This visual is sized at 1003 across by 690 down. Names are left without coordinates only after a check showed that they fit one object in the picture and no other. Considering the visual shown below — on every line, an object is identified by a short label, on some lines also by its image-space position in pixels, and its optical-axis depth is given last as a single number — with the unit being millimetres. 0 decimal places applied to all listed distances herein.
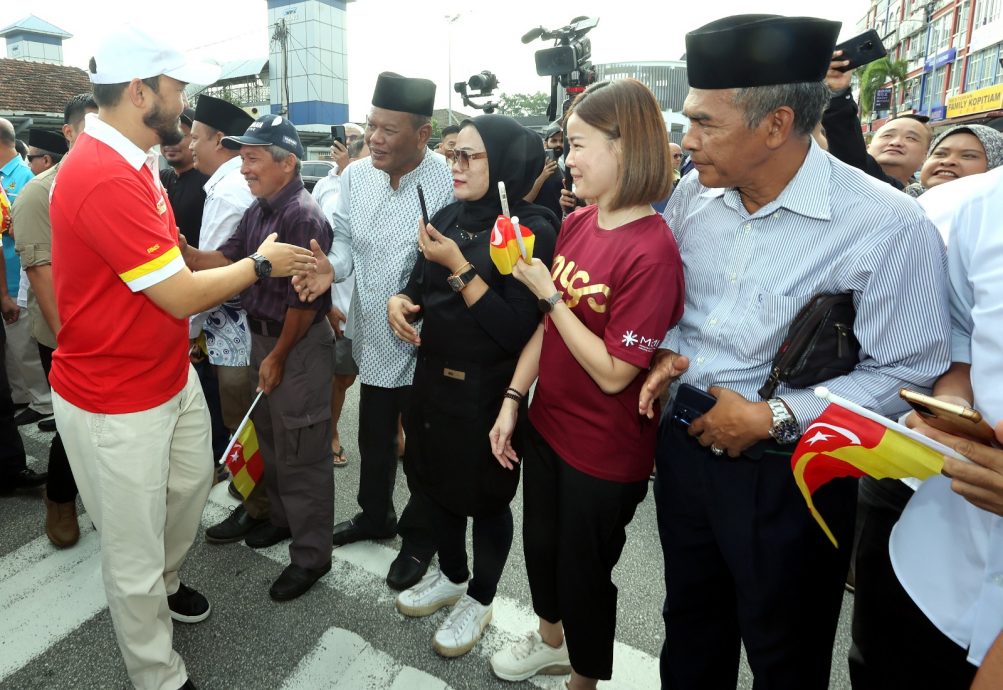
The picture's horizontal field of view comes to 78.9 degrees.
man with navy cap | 2537
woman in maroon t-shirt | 1598
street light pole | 33375
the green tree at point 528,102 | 77812
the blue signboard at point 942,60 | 35125
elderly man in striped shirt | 1354
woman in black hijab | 2031
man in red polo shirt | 1718
